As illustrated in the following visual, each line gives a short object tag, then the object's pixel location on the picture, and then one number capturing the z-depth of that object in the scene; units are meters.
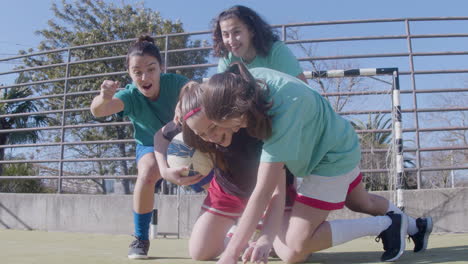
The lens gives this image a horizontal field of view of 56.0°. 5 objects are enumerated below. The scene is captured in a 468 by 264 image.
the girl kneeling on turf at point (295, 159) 1.83
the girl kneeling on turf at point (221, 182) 2.46
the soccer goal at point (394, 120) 4.27
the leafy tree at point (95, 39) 12.30
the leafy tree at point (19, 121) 9.86
